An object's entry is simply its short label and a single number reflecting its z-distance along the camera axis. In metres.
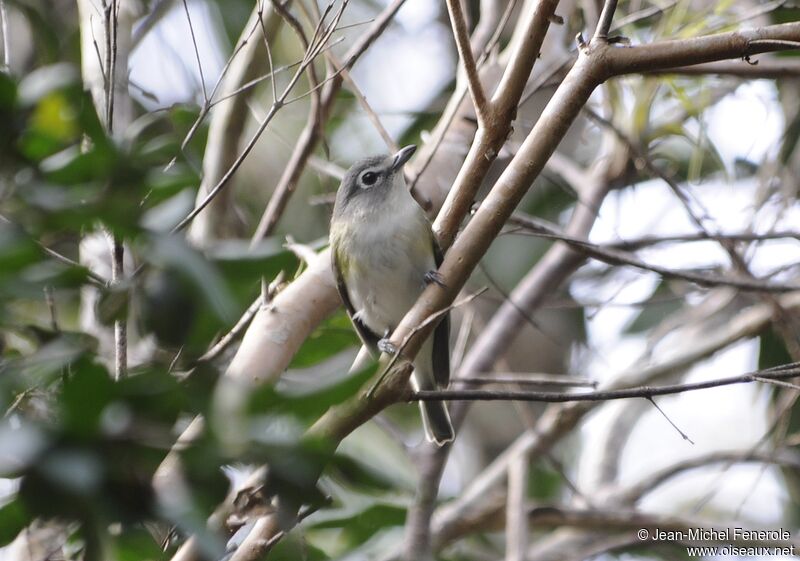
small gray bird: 7.95
